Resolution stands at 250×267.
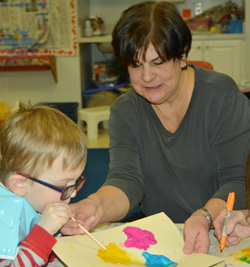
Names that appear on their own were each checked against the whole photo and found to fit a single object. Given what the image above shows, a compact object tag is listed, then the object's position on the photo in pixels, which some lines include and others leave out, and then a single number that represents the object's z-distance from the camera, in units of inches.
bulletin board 152.0
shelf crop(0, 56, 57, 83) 150.9
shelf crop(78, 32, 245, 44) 163.5
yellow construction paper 38.0
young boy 37.4
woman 51.1
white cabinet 164.7
